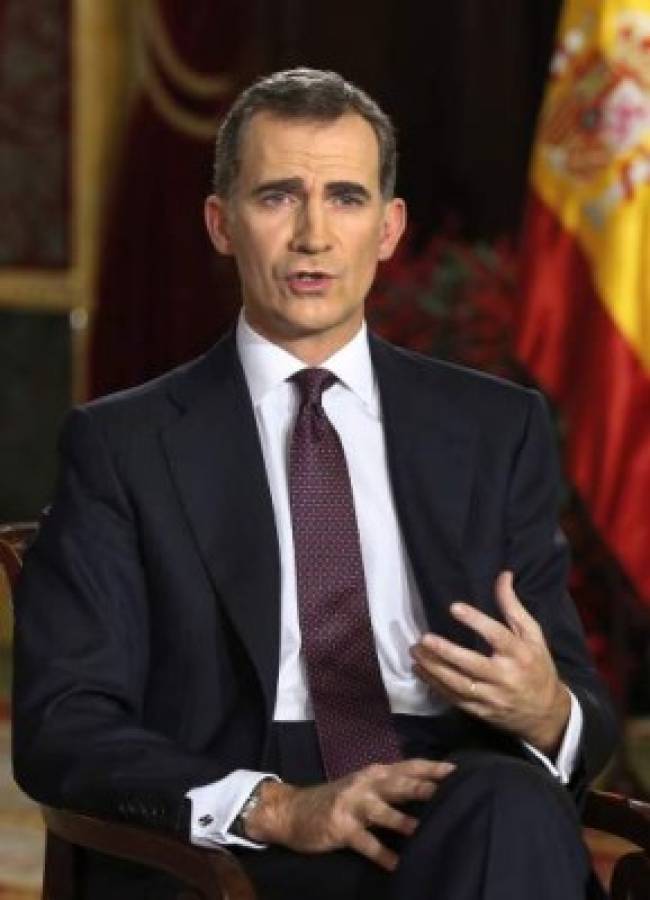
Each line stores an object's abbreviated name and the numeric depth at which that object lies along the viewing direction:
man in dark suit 4.99
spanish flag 9.66
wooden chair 4.63
